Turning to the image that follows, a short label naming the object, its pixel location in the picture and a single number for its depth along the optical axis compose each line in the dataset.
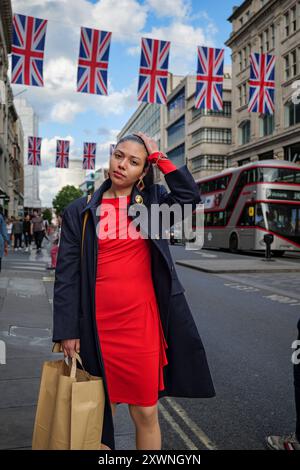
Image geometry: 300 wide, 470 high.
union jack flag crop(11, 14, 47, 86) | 15.52
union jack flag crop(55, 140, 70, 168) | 32.12
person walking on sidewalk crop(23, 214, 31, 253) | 24.51
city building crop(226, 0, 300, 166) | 33.03
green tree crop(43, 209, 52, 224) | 150.36
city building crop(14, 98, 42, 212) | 95.56
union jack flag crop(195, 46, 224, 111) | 18.89
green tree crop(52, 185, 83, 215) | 176.88
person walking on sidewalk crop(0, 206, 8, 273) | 9.51
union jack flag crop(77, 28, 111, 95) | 16.39
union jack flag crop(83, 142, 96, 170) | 33.69
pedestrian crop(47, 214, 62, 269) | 13.80
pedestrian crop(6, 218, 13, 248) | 23.34
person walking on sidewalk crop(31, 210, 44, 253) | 22.41
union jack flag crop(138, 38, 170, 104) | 17.47
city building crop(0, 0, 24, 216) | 43.91
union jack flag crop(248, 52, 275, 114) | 21.23
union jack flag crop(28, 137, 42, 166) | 31.91
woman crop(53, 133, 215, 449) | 2.29
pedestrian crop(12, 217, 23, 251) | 23.25
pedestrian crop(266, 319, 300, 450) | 2.88
